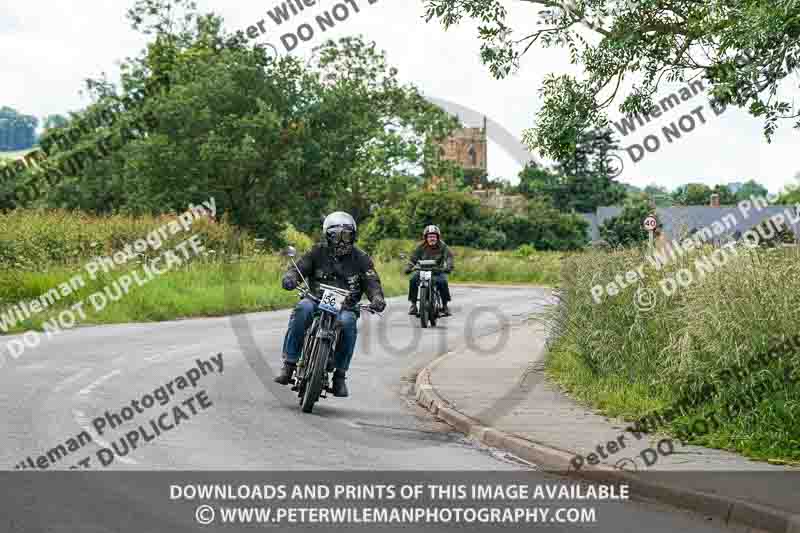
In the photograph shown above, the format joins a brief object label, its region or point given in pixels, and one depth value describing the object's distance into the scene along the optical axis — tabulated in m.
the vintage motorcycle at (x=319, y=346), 11.96
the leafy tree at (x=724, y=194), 121.11
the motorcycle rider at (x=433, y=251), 23.36
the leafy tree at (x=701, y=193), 103.64
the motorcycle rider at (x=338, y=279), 12.34
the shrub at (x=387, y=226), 64.81
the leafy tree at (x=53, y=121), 78.06
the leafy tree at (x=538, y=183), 102.31
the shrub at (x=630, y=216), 56.96
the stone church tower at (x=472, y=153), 99.50
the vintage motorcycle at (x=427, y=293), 23.19
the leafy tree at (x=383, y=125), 67.62
